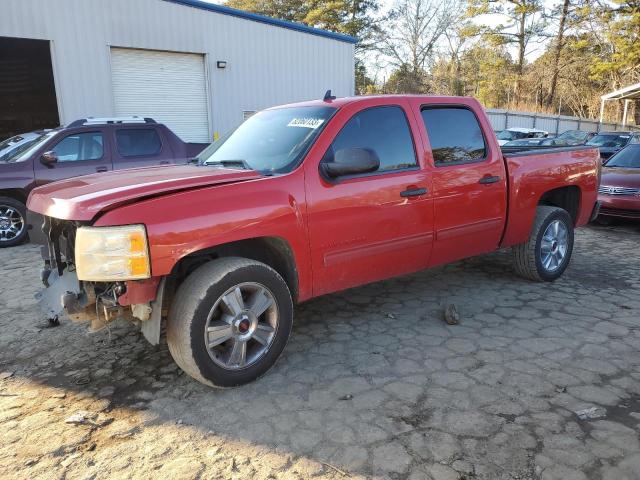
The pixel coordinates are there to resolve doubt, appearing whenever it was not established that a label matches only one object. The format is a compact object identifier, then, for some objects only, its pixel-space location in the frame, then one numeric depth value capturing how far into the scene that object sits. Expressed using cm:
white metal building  1189
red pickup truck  293
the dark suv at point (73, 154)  762
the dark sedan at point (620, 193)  839
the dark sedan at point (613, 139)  1764
